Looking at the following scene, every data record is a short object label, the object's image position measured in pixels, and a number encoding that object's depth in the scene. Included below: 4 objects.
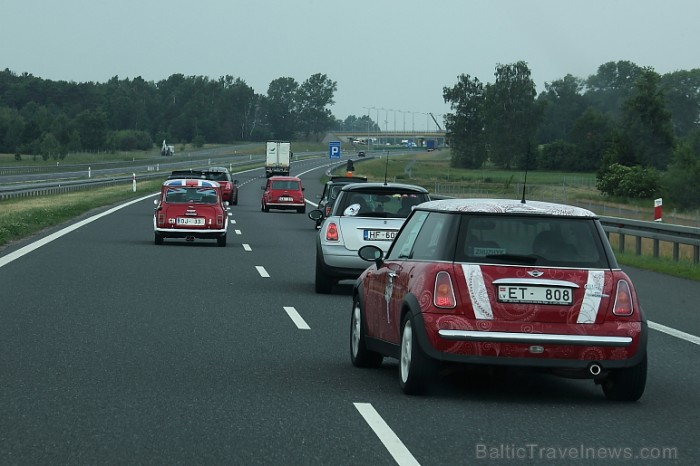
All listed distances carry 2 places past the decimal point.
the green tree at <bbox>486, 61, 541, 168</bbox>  179.25
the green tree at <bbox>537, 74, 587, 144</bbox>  170.00
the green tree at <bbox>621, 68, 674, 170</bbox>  126.62
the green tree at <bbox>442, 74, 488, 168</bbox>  185.50
